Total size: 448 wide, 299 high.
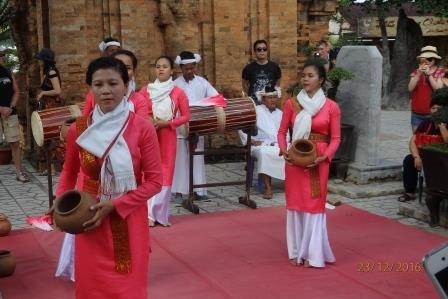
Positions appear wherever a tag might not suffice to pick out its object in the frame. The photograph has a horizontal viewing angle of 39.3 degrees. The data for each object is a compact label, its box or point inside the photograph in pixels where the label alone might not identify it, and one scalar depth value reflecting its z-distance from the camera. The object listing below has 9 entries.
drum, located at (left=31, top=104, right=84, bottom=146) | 6.68
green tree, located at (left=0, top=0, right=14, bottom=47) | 16.14
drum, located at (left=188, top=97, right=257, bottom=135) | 7.41
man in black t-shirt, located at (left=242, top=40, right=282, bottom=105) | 9.12
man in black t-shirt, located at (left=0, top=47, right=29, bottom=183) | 9.25
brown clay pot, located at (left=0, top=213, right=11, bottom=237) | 6.25
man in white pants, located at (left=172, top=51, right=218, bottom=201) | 7.86
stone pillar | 8.45
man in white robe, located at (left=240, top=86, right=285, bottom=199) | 8.18
